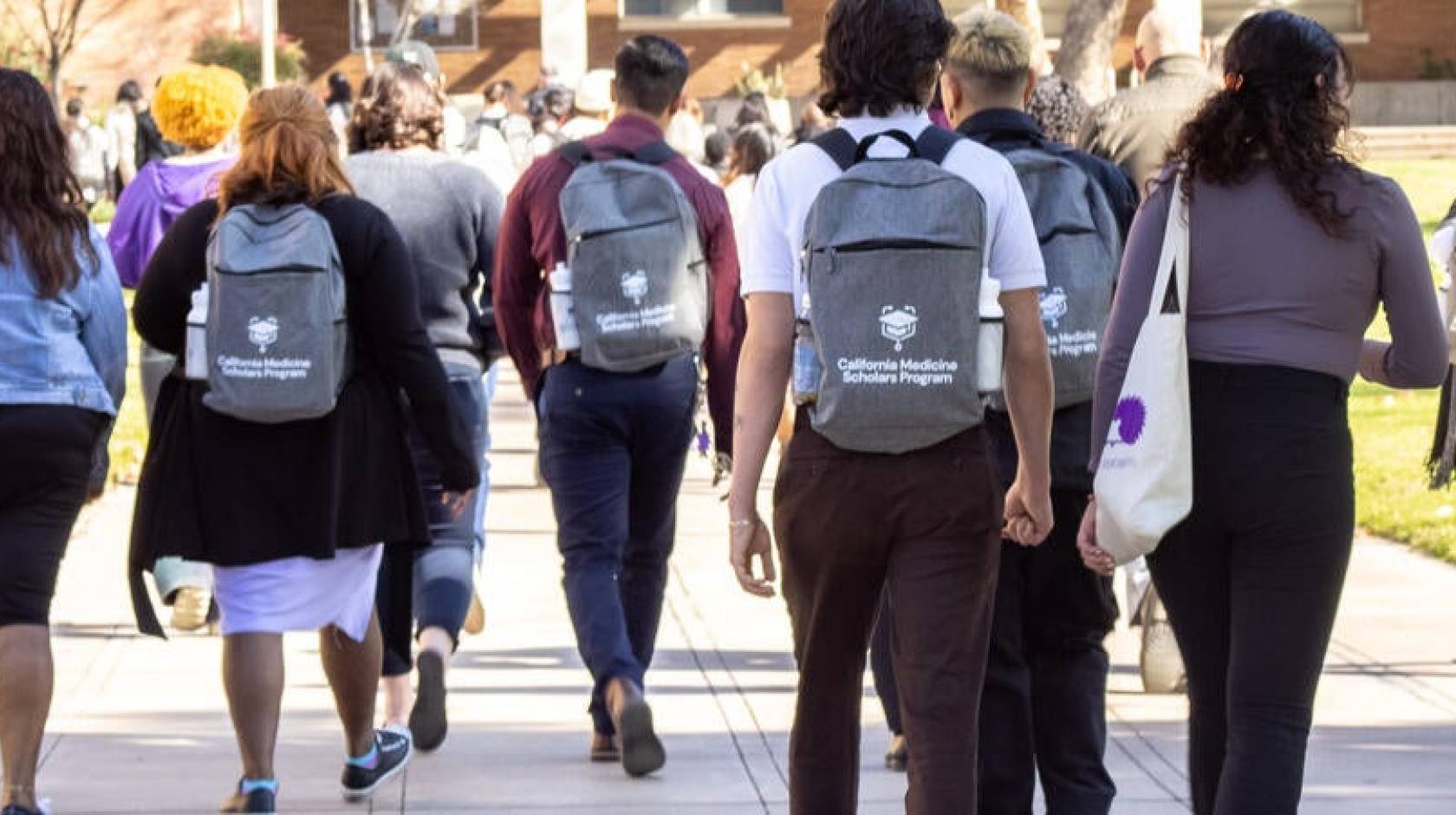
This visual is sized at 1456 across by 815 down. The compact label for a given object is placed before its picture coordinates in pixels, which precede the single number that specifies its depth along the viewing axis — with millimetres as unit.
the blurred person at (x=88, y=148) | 37750
